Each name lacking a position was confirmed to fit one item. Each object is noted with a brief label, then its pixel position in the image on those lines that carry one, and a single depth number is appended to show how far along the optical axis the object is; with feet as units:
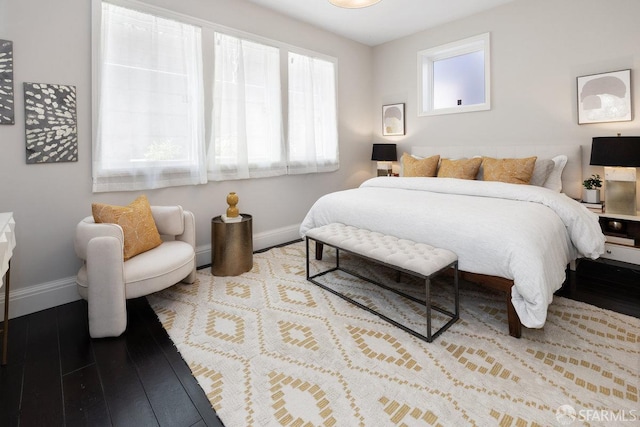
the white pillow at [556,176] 10.55
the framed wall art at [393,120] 15.40
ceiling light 8.19
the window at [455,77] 12.91
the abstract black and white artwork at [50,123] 7.33
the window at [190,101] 8.39
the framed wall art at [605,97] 9.76
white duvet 6.07
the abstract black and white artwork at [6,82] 6.95
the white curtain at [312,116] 12.84
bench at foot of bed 6.36
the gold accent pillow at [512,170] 10.37
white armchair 6.26
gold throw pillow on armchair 7.26
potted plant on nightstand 10.12
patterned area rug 4.61
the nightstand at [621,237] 9.05
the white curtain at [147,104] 8.32
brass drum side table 9.48
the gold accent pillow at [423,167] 12.75
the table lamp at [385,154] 15.30
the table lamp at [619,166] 8.97
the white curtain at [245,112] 10.55
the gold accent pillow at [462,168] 11.55
